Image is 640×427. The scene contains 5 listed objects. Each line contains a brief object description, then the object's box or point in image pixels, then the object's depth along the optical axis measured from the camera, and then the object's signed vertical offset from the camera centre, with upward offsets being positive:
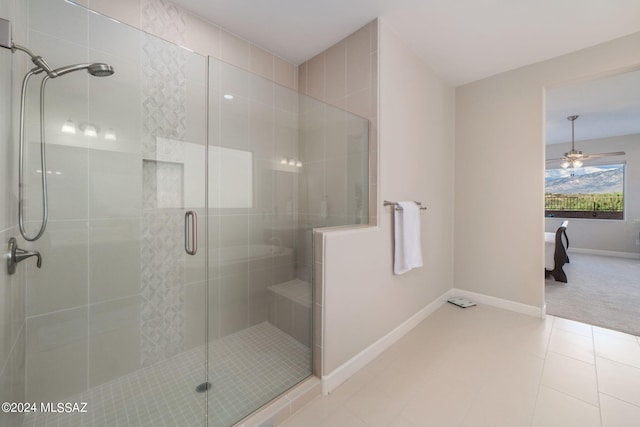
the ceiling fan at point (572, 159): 4.18 +0.94
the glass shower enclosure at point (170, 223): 1.29 -0.06
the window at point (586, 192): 5.40 +0.51
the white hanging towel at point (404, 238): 2.10 -0.20
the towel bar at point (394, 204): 2.04 +0.08
